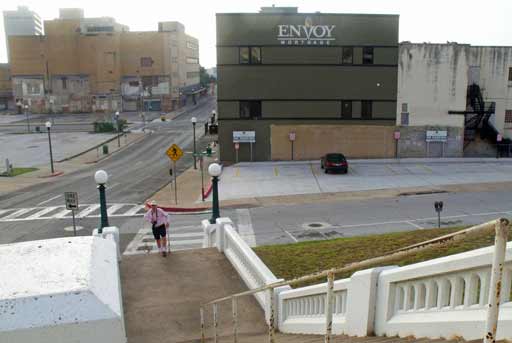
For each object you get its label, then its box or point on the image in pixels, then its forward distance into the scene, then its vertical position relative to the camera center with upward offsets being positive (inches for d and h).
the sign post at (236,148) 1610.5 -175.4
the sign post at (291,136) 1611.0 -139.2
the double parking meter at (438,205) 819.4 -182.7
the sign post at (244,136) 1615.4 -138.8
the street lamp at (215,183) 611.8 -108.2
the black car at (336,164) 1427.2 -201.0
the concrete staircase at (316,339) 199.5 -128.0
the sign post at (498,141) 1660.9 -169.4
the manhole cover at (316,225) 898.7 -234.7
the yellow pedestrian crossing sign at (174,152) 1070.4 -124.4
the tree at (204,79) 6230.3 +169.3
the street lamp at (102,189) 565.3 -104.2
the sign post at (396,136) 1636.3 -145.1
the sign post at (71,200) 748.6 -153.2
